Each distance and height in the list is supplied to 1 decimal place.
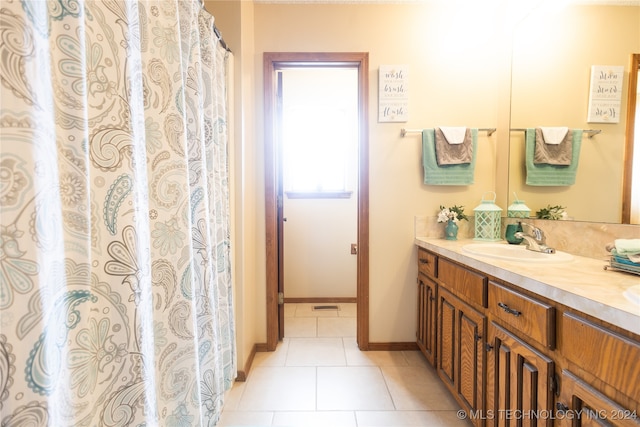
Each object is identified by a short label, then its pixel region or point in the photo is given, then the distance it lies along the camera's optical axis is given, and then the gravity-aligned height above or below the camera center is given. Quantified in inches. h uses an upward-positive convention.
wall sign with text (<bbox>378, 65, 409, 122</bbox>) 78.7 +31.2
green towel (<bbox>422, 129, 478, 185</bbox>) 77.4 +9.4
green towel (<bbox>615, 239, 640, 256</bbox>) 38.2 -6.6
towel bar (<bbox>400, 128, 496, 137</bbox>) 79.0 +20.6
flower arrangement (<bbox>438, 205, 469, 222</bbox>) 76.0 -3.7
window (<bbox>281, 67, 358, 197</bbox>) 118.5 +31.1
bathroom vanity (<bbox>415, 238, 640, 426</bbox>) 25.9 -18.0
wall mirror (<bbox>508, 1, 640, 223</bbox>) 48.1 +24.9
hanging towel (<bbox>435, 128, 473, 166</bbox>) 76.3 +15.6
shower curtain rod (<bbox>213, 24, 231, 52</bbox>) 55.5 +34.7
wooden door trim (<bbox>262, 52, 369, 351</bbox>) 79.0 +6.3
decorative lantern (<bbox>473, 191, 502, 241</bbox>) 73.7 -5.5
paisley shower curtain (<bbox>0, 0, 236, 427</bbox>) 19.1 -1.5
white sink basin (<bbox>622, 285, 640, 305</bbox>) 26.9 -9.8
